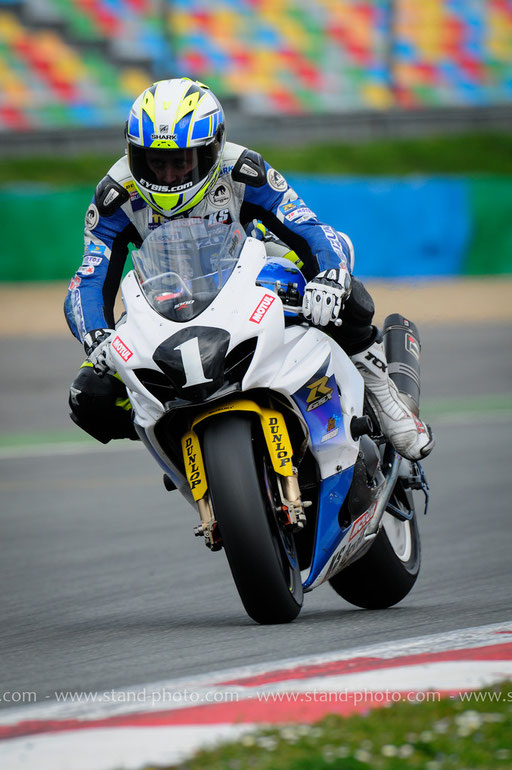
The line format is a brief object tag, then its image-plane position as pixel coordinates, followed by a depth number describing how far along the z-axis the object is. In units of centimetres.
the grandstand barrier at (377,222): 4481
